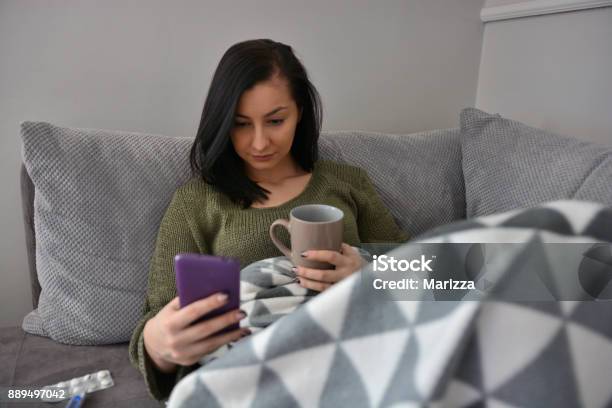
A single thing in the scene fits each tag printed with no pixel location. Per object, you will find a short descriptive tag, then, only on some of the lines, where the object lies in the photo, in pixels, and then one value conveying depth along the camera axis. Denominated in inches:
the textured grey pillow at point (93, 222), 40.1
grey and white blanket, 19.9
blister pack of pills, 33.4
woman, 37.6
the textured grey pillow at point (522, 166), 41.8
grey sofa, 37.1
